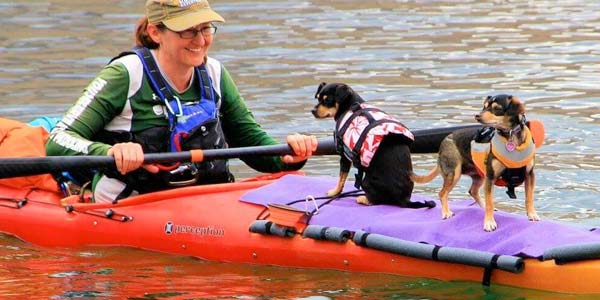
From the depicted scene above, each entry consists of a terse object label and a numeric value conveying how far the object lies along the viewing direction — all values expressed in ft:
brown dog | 36.42
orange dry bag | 48.80
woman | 44.34
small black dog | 41.11
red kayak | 36.73
